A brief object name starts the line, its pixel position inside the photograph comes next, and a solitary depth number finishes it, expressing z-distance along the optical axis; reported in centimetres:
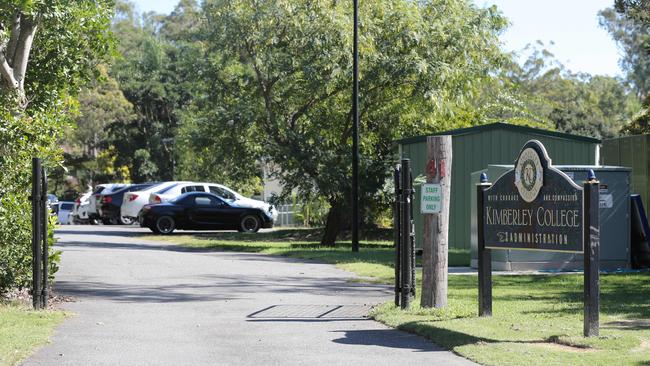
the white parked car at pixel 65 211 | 5284
